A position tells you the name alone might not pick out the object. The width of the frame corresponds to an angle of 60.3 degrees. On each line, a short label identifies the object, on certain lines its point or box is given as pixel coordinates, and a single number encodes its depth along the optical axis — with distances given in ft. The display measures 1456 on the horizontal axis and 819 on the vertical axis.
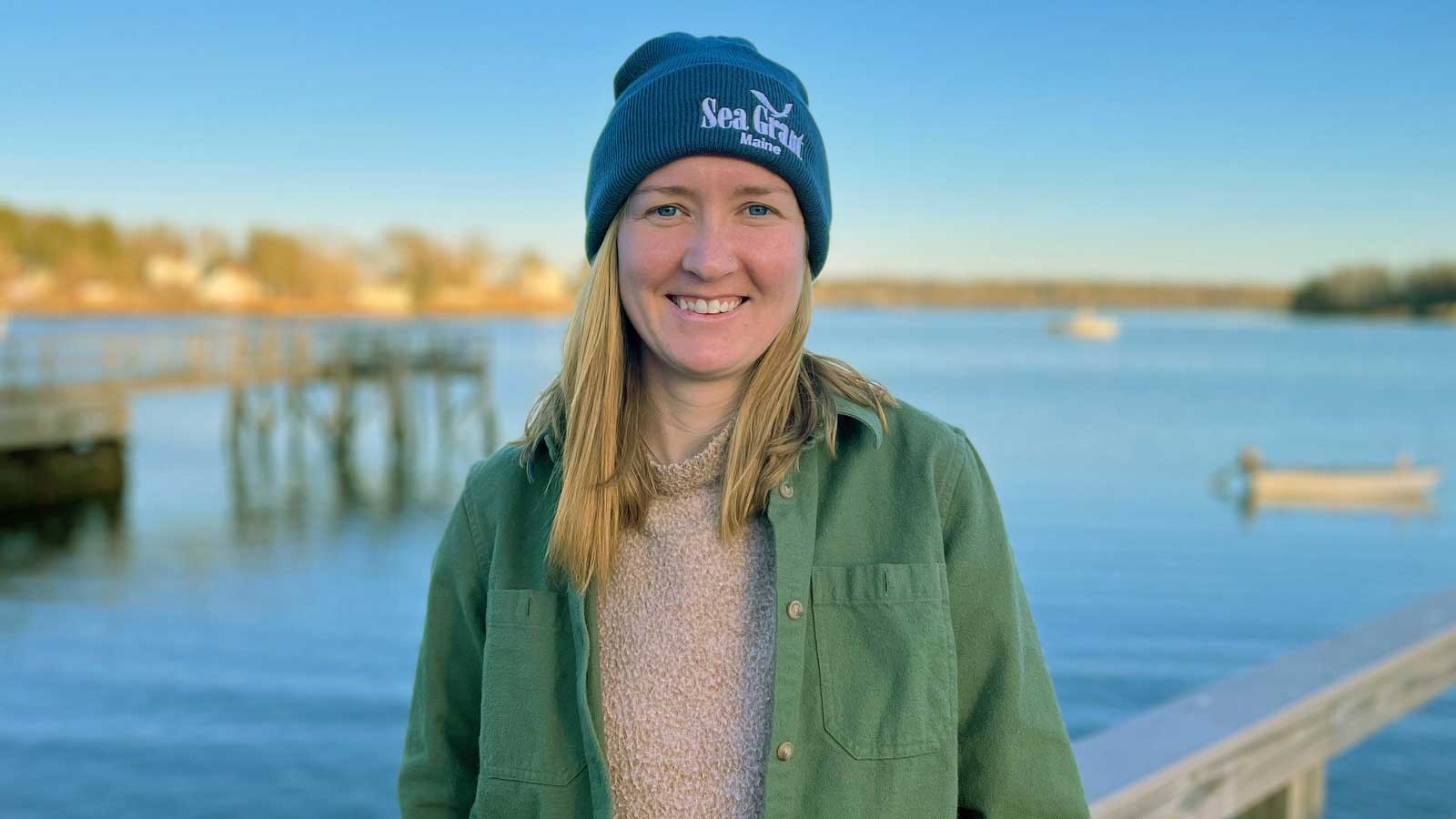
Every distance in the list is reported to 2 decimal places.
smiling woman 5.57
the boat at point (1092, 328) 440.04
